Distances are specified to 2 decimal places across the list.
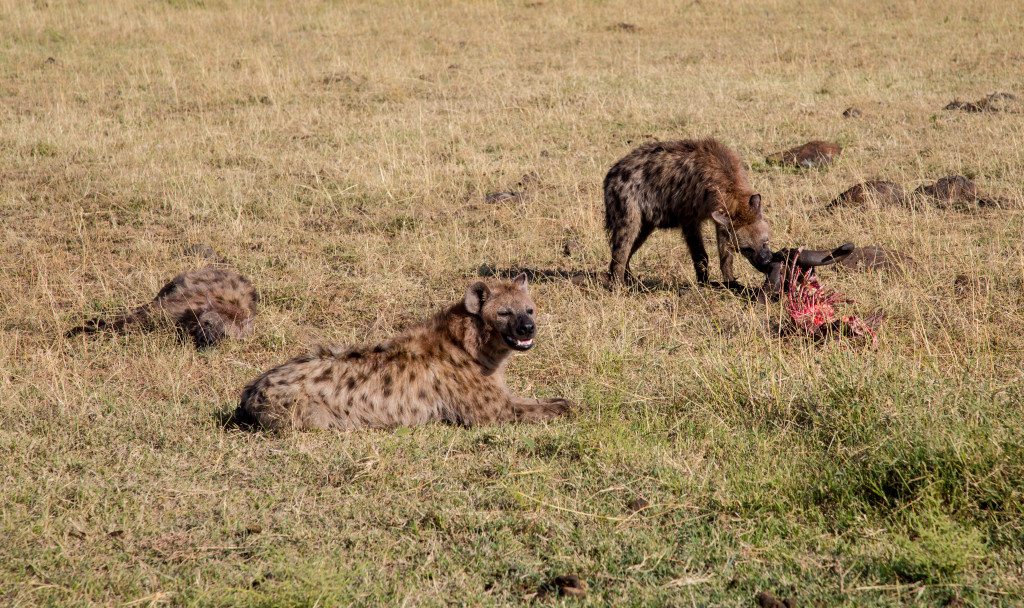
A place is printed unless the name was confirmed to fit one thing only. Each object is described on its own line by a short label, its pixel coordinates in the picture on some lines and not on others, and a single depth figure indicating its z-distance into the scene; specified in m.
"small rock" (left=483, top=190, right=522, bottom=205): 19.98
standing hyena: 15.90
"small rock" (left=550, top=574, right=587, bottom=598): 7.25
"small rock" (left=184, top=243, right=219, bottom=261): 17.37
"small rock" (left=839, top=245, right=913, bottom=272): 15.78
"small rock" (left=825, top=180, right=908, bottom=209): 18.73
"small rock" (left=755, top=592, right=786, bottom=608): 6.98
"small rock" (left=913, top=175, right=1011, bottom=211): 18.80
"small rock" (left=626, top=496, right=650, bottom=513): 8.50
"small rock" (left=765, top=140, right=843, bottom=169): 21.73
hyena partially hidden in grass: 13.75
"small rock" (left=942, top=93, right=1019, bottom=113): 25.92
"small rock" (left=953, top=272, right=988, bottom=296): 14.48
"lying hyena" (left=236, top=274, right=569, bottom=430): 10.42
